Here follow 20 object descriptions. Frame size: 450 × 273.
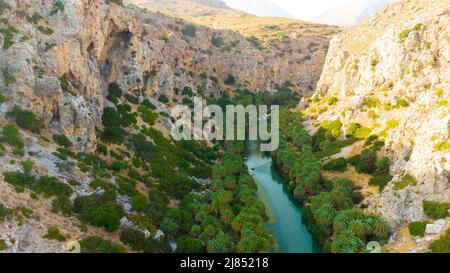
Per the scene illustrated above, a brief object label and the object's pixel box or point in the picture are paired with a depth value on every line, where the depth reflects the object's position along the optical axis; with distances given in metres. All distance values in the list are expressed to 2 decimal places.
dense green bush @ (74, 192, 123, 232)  47.94
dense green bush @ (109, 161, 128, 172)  64.90
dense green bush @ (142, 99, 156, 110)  94.43
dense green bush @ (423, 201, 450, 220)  53.30
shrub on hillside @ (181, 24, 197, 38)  177.21
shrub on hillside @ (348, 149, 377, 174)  78.25
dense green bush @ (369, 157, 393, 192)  70.56
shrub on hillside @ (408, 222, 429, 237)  51.97
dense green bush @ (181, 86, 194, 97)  120.06
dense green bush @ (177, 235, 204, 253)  50.41
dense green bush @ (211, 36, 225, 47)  189.75
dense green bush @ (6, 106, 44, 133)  56.41
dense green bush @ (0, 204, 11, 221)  41.27
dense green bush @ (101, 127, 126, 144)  72.06
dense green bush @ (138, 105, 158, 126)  87.58
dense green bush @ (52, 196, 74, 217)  46.88
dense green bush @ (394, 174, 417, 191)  62.04
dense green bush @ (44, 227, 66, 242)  42.06
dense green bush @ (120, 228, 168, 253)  47.22
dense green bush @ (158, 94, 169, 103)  105.62
